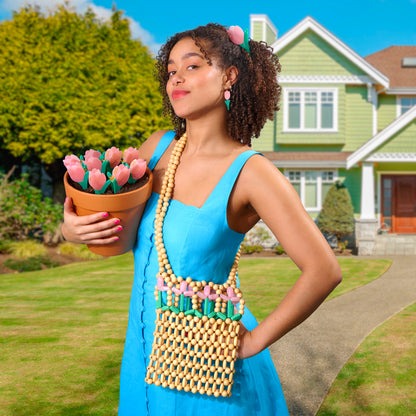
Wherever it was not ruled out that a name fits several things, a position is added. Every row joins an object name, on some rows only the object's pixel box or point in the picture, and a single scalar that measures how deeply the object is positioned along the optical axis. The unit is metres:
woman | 1.56
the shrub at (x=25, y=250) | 14.62
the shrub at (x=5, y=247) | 14.88
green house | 19.23
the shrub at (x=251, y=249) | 17.36
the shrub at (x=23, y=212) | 15.50
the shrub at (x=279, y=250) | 17.13
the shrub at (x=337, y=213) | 17.59
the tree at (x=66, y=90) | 16.31
